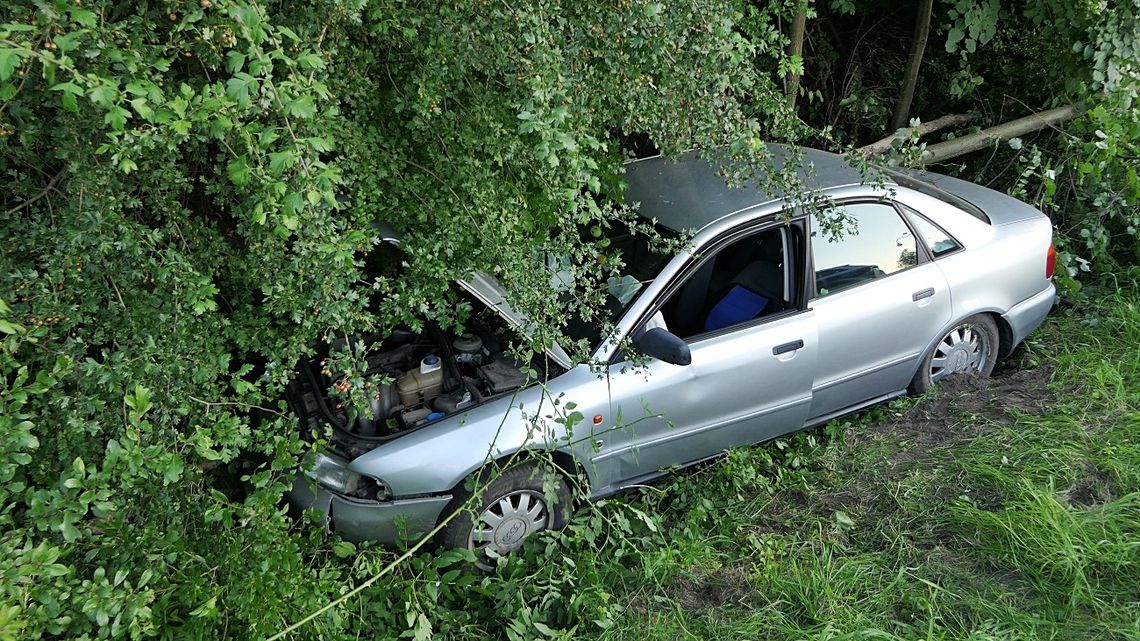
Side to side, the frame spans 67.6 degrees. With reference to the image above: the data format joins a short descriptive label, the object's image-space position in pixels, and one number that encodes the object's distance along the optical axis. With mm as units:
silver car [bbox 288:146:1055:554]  3619
